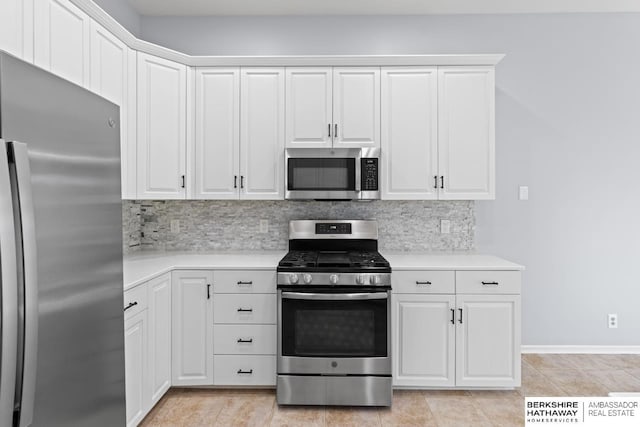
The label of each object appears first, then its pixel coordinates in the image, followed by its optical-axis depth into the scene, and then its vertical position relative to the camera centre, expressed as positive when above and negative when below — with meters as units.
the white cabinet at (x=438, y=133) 3.21 +0.59
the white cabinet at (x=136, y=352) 2.27 -0.77
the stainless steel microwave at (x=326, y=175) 3.18 +0.27
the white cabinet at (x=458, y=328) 2.89 -0.77
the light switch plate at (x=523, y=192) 3.59 +0.17
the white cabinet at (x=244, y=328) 2.93 -0.79
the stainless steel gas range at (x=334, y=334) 2.74 -0.78
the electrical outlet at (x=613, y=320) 3.59 -0.89
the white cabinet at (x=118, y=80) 2.46 +0.81
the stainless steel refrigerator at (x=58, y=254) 0.90 -0.10
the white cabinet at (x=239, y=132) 3.27 +0.61
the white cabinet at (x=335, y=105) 3.25 +0.80
